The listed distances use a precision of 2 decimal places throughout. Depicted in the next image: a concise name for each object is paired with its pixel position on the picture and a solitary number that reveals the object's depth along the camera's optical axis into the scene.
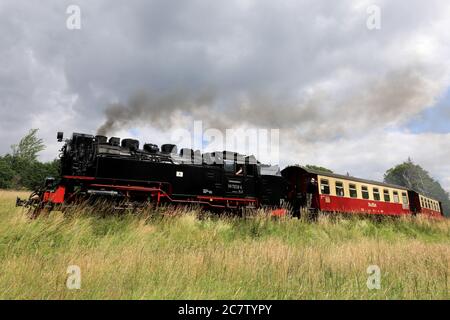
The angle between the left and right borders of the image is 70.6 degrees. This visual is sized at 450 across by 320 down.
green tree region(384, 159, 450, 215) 76.56
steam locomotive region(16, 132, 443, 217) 9.97
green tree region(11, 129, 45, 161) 51.75
